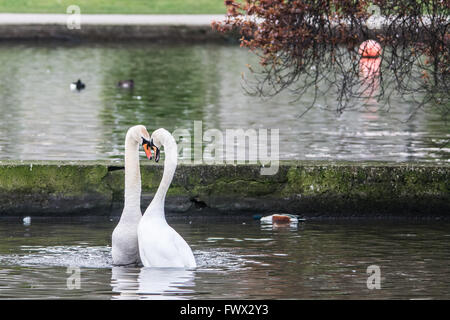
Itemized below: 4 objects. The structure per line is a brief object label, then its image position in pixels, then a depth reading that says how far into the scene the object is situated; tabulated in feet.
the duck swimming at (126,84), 92.32
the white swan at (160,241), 33.22
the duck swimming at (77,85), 90.95
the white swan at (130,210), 34.45
